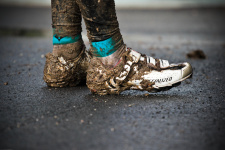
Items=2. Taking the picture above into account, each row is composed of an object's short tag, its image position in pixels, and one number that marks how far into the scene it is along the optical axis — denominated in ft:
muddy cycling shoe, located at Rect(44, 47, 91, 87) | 8.22
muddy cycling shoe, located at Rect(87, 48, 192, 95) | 7.35
